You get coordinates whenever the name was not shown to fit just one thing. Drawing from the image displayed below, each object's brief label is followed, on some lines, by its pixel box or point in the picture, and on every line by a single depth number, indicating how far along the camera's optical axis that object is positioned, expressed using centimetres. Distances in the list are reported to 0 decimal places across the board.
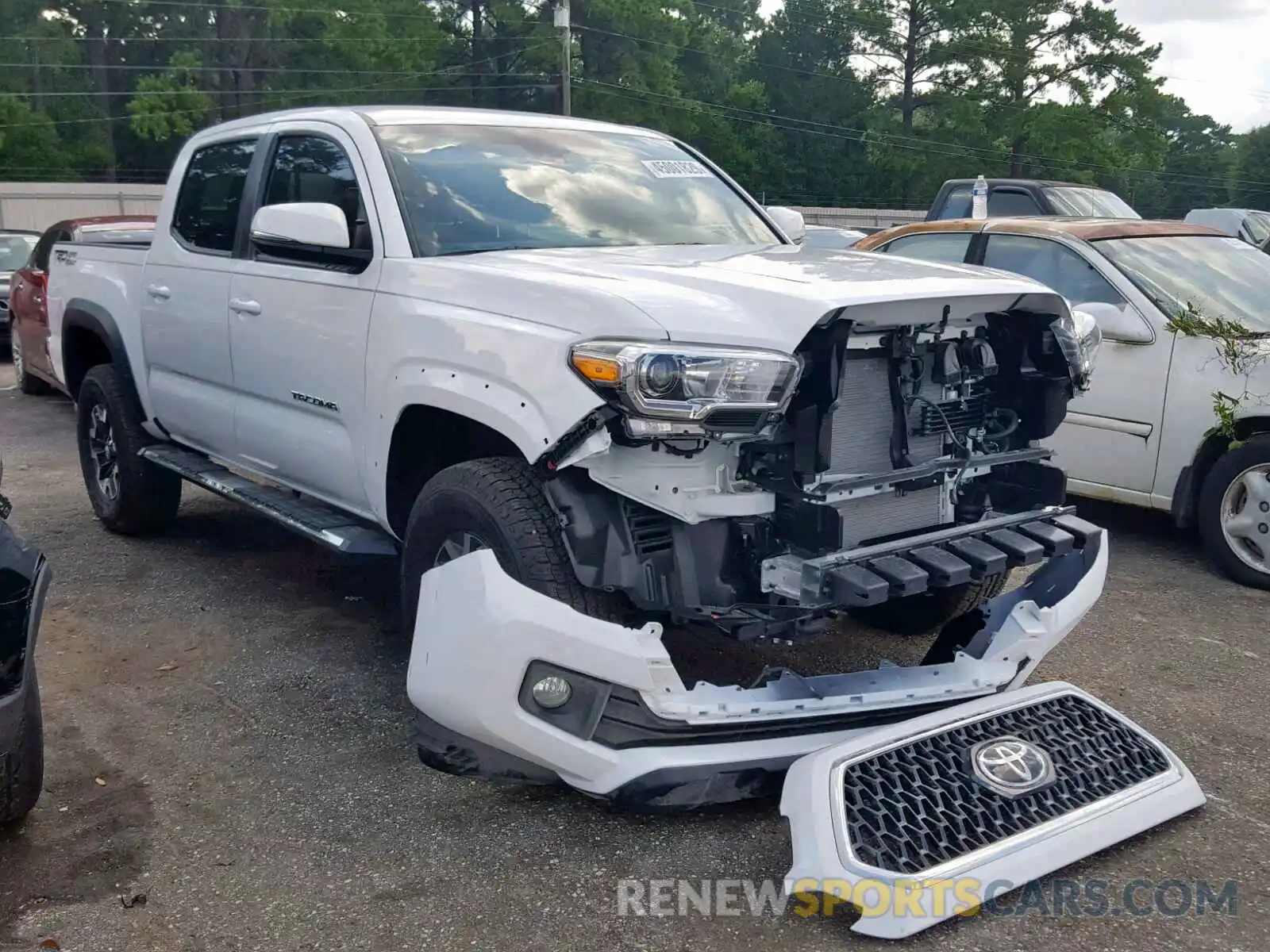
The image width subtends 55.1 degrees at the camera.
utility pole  3288
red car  1023
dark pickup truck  1288
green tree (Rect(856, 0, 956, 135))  5631
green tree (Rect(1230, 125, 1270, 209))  6962
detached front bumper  306
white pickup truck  306
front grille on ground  287
